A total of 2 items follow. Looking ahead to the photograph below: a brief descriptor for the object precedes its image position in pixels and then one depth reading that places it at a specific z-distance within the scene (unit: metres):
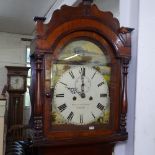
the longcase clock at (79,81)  1.04
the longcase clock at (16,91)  4.85
